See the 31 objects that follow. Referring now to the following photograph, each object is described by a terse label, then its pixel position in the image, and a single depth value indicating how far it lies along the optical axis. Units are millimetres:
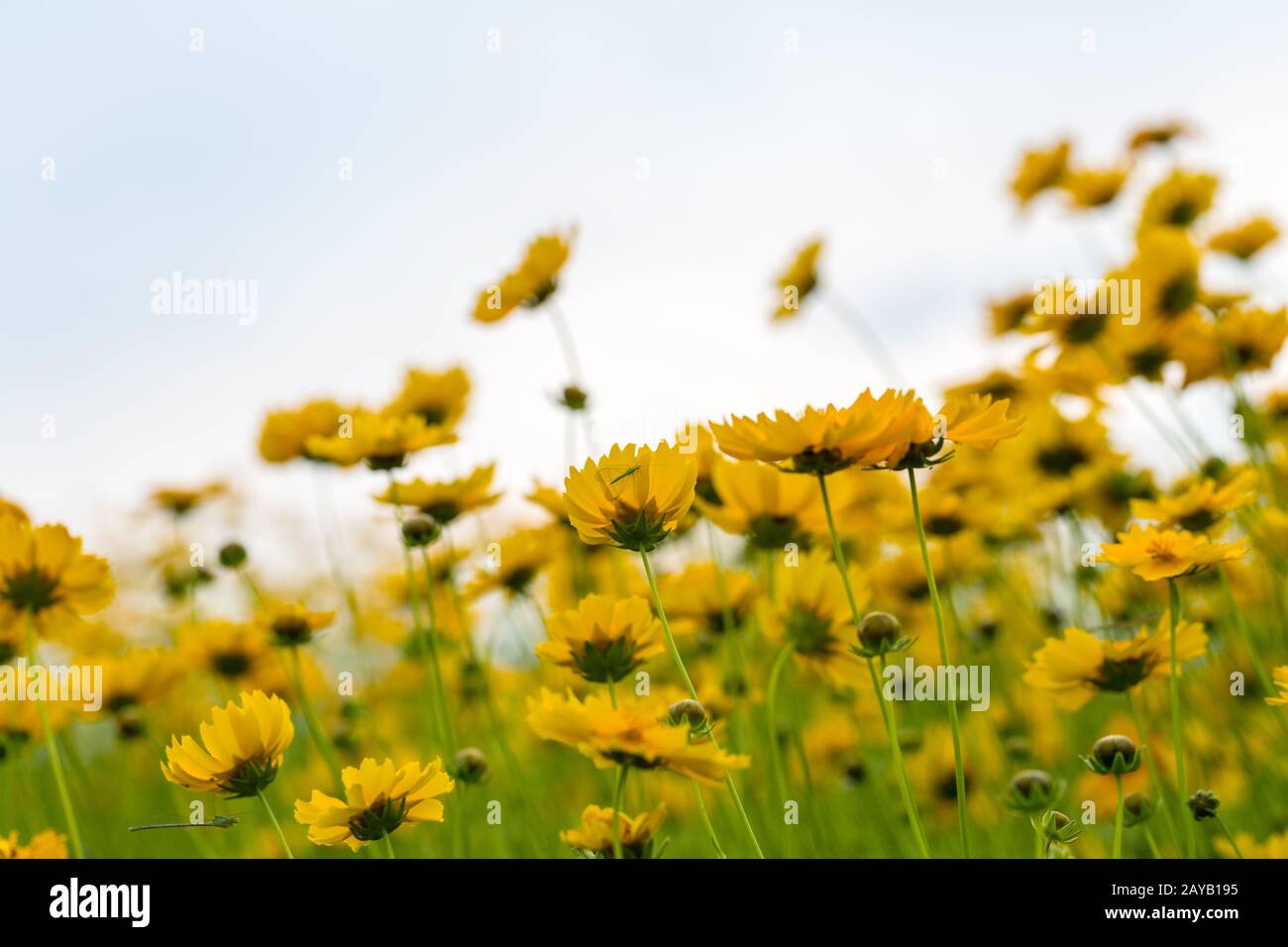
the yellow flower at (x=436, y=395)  1301
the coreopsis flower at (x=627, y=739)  468
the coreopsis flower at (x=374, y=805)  539
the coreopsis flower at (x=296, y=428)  1212
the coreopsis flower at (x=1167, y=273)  1306
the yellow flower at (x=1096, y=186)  1850
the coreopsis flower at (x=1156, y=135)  2018
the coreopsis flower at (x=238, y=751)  571
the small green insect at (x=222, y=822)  501
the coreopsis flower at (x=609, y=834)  587
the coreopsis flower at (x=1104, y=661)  702
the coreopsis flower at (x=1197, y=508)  759
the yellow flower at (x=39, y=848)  613
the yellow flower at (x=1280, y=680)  560
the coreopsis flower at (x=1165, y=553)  625
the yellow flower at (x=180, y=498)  1671
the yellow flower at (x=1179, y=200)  1678
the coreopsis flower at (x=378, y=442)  937
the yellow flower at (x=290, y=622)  989
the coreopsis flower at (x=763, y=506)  815
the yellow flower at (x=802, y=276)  1787
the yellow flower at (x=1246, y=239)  1662
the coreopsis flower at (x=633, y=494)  547
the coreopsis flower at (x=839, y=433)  546
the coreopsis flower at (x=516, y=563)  1129
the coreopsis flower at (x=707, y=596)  989
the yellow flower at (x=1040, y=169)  1938
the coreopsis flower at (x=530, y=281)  1204
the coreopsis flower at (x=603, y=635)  600
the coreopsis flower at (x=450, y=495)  991
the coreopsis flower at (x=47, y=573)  775
